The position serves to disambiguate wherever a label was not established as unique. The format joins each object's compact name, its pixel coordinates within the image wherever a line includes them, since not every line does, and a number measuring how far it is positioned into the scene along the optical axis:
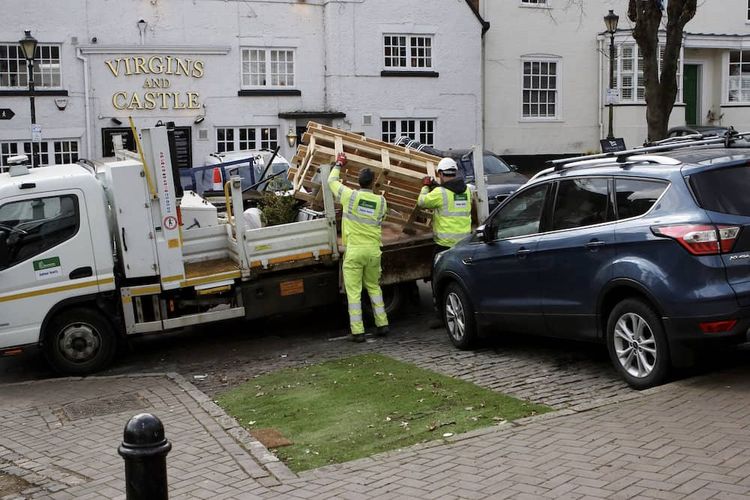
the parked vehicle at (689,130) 25.17
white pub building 24.03
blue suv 6.84
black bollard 3.93
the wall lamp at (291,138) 25.70
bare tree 15.95
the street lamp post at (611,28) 23.48
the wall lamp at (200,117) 25.39
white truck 9.64
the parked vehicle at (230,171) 20.30
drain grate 8.23
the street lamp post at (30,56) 20.97
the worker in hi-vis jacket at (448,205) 10.61
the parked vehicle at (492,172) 16.62
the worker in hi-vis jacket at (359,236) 10.24
